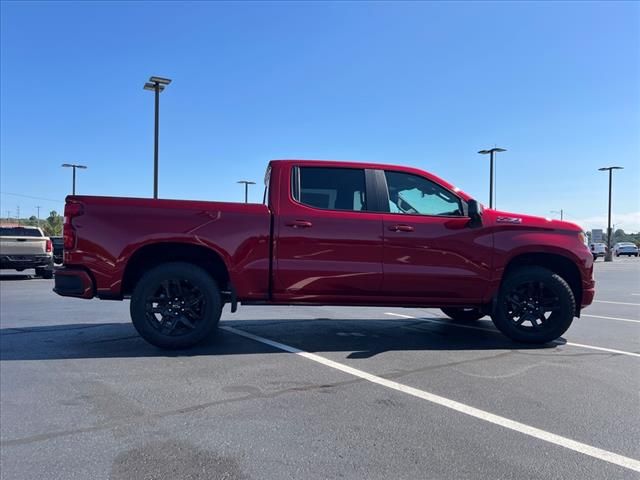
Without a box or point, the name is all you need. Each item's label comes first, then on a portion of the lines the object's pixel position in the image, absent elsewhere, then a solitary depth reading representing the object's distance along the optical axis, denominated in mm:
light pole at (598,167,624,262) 43781
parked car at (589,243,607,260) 45238
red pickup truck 5324
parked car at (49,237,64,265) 24078
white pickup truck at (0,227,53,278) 16297
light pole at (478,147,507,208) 32688
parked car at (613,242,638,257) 54781
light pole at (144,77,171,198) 17250
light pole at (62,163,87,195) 36844
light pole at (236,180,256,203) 39312
